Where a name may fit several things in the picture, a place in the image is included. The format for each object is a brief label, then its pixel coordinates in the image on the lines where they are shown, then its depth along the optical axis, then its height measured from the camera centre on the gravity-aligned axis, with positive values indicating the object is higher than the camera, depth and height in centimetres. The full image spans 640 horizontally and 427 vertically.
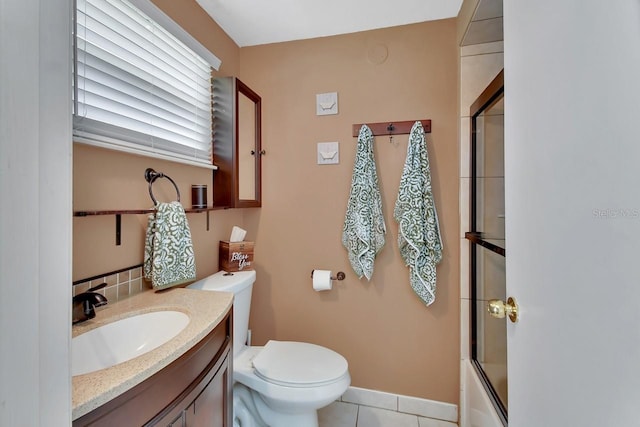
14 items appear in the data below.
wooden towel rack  170 +52
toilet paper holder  183 -41
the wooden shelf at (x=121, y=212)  93 +0
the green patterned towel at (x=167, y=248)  117 -15
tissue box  167 -26
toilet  129 -78
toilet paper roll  177 -43
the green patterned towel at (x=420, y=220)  161 -5
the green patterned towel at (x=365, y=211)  169 +1
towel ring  123 +16
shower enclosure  125 -13
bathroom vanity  58 -40
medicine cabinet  165 +42
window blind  99 +53
